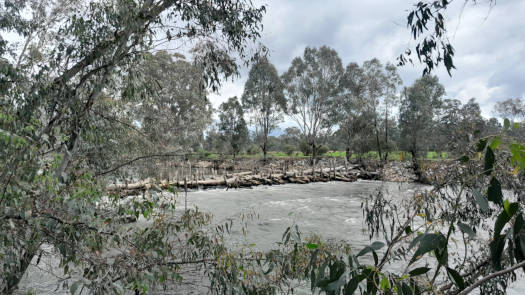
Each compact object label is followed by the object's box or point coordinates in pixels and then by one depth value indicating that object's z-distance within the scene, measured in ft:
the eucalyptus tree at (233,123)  109.91
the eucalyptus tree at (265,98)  98.94
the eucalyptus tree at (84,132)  6.38
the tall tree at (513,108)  97.48
